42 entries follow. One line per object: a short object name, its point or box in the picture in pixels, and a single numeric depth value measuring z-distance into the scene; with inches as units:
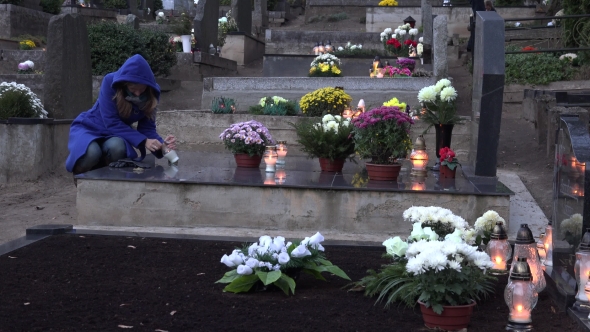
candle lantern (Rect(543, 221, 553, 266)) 207.3
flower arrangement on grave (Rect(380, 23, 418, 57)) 727.7
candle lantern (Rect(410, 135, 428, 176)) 330.6
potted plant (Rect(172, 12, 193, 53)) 815.1
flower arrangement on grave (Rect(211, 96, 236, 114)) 514.3
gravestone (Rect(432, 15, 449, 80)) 579.8
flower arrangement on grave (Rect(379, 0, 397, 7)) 1026.5
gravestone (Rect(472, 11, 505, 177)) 336.8
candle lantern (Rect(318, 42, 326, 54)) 727.1
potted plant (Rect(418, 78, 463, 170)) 359.3
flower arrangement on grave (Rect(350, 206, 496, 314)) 163.9
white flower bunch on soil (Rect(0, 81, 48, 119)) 438.0
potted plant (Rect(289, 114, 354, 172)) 335.3
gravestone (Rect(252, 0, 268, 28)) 1143.6
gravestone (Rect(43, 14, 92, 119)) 442.9
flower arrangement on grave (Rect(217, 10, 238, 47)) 913.8
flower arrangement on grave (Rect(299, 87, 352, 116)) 477.7
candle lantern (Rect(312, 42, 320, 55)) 731.2
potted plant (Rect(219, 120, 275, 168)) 341.7
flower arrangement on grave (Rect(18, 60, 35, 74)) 684.1
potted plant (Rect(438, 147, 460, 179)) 330.3
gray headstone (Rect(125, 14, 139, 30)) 914.1
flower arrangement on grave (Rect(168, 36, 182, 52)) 827.4
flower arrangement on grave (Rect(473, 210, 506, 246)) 221.9
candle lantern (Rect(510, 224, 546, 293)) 180.1
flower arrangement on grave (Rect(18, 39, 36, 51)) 836.0
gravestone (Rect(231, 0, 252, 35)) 952.3
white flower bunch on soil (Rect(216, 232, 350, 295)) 186.2
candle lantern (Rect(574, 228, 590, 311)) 171.6
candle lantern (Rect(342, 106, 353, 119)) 459.0
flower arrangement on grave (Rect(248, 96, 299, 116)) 507.2
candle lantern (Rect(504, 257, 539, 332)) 161.5
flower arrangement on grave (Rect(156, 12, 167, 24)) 1169.2
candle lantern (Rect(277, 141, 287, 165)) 350.9
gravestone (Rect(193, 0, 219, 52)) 821.2
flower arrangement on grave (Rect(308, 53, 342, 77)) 592.1
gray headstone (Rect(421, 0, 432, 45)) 772.0
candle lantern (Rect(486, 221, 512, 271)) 206.8
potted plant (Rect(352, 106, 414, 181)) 312.7
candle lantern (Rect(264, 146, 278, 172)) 335.8
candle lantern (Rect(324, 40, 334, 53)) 727.7
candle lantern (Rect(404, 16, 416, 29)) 865.7
